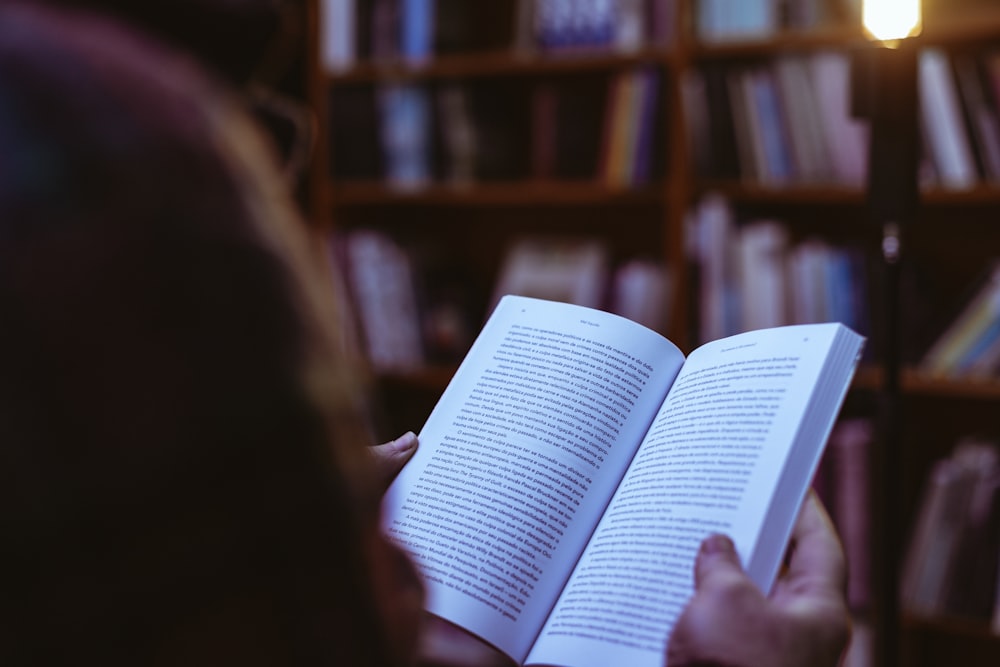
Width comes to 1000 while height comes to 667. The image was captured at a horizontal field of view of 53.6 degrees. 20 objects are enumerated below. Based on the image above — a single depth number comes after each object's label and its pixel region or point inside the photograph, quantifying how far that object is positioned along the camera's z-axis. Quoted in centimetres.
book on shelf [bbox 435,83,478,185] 262
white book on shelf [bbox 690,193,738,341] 224
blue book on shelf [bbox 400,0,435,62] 262
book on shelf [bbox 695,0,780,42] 222
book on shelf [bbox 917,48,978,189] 203
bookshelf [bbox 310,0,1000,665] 219
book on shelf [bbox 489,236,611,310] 252
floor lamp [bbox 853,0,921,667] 134
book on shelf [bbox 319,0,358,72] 271
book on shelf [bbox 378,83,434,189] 265
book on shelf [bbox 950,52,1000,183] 201
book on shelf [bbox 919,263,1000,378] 202
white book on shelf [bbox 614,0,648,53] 235
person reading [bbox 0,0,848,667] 37
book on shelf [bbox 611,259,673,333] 241
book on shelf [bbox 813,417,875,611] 211
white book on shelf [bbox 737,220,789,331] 220
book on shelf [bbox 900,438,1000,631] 199
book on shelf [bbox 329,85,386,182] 271
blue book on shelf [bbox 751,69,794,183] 221
